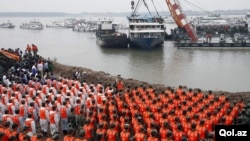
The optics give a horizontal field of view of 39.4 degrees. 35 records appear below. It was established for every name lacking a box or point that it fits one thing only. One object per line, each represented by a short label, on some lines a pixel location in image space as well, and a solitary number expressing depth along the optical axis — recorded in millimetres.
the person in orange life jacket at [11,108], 9125
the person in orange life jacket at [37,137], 6701
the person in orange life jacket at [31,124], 8000
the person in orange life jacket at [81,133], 7086
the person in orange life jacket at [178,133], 7066
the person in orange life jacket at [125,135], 6957
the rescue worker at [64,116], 8938
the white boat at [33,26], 75312
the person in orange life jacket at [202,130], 7170
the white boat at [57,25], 82950
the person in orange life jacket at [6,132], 7230
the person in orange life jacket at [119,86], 12388
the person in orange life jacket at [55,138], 6564
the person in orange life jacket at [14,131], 7098
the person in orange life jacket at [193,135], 6934
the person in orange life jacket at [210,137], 6618
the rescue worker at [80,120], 8570
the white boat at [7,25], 83375
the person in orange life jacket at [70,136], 6656
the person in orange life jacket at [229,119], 7802
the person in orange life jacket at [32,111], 9125
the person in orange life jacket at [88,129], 7679
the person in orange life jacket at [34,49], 18750
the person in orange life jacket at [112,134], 7199
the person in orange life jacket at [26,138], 6684
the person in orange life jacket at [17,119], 8467
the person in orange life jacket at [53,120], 8539
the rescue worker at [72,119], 8812
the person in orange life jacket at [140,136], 6859
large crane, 34462
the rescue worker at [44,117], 8673
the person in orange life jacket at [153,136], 6612
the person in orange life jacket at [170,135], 6813
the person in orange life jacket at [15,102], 9508
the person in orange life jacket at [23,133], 6995
